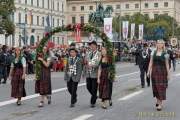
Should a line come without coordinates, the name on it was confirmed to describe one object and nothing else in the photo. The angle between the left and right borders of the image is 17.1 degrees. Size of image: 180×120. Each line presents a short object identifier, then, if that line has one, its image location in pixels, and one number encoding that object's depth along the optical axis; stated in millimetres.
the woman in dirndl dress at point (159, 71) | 14078
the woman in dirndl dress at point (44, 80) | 15078
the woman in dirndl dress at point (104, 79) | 14602
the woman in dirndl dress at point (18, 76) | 15344
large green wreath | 14703
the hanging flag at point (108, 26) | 40562
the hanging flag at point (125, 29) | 56369
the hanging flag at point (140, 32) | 64125
